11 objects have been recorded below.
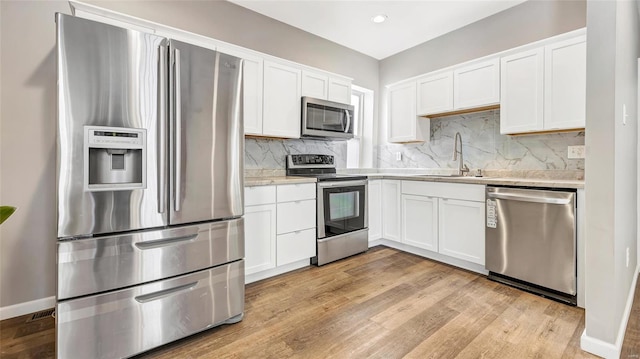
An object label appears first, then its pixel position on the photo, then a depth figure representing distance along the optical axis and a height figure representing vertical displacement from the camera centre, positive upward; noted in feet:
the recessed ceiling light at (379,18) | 10.52 +5.80
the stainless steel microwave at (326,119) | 10.51 +2.19
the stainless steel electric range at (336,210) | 9.89 -1.18
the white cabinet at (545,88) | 7.89 +2.59
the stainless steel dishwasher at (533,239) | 7.11 -1.62
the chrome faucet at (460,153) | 11.25 +0.91
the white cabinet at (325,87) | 10.74 +3.50
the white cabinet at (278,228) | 8.38 -1.56
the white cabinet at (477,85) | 9.53 +3.17
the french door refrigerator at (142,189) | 4.60 -0.22
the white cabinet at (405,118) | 12.10 +2.56
